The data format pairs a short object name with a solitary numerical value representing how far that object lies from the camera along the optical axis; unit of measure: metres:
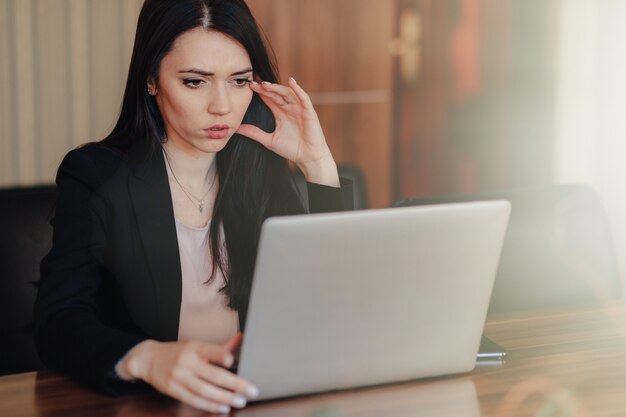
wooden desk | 1.73
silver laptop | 1.67
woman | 2.13
